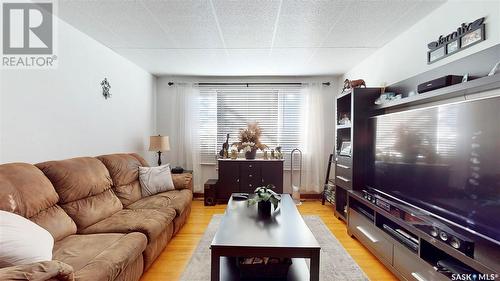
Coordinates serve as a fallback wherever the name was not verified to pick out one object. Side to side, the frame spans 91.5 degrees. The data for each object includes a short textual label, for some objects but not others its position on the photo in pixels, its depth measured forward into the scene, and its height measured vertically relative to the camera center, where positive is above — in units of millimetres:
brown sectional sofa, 1518 -700
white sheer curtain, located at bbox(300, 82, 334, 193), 4645 -15
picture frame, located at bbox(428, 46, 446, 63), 2154 +783
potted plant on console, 4445 -82
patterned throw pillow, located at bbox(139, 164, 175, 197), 3238 -596
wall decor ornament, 3170 +636
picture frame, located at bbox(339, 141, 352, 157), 3260 -144
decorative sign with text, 1815 +820
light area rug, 2119 -1202
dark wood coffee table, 1636 -733
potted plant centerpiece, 2354 -625
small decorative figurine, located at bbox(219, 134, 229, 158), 4531 -239
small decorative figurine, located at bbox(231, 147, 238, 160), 4526 -312
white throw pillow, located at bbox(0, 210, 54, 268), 1196 -570
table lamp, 4105 -128
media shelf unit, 1598 -851
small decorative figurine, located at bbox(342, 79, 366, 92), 3281 +745
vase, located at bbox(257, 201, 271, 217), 2354 -685
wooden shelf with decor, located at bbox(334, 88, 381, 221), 3006 +107
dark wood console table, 4336 -663
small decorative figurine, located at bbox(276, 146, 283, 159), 4539 -302
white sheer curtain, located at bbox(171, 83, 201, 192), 4730 +170
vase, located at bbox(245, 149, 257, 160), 4441 -303
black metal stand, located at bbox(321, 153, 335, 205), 4340 -668
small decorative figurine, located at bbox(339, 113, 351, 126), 3377 +272
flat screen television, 1461 -164
